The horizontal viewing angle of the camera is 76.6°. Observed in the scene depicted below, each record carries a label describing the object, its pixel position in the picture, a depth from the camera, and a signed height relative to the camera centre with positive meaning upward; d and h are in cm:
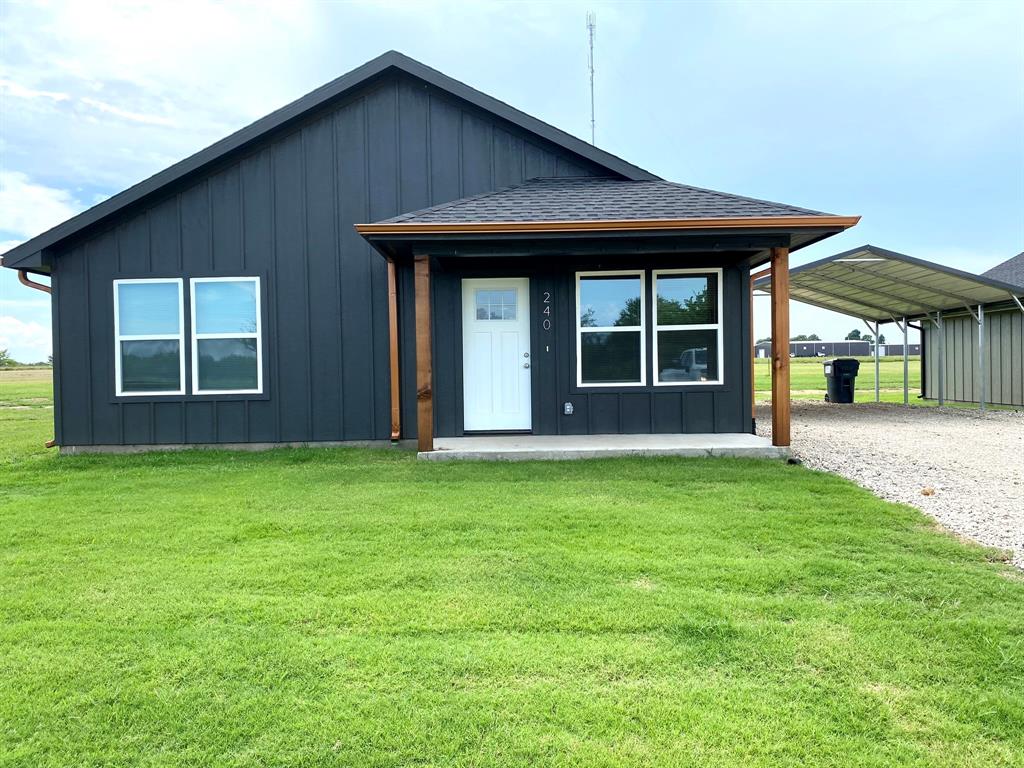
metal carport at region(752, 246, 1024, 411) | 1184 +182
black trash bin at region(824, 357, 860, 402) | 1583 -7
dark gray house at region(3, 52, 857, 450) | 822 +84
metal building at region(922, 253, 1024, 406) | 1386 +46
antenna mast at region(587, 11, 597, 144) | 1074 +586
